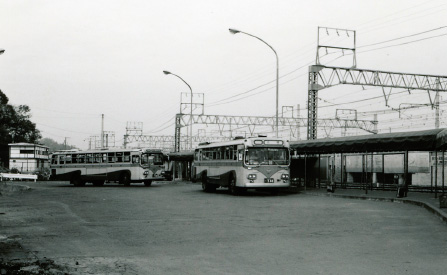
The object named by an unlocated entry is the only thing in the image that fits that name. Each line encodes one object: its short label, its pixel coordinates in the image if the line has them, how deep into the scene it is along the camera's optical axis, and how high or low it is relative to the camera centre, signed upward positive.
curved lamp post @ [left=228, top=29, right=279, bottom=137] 32.37 +5.99
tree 102.06 +8.19
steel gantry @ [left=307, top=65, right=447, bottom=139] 31.52 +5.29
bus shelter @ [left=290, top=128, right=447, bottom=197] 22.39 +1.20
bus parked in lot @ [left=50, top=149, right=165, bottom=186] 38.91 +0.10
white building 91.53 +1.71
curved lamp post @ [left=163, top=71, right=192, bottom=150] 47.66 +7.72
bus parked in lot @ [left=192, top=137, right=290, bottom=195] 25.48 +0.29
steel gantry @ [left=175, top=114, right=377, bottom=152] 57.41 +5.27
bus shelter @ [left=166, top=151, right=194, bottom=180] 48.83 +0.52
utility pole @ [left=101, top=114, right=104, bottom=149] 86.12 +6.06
